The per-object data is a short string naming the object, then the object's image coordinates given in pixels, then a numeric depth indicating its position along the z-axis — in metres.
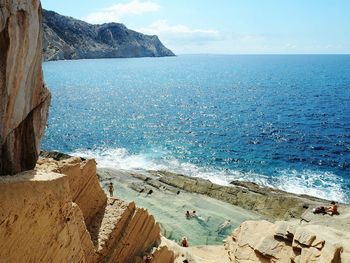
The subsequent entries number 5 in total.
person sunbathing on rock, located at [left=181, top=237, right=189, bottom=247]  34.66
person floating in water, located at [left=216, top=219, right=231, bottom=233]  41.72
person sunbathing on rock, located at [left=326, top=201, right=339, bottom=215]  35.19
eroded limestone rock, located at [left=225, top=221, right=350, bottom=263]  25.12
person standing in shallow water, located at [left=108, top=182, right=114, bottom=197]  46.41
